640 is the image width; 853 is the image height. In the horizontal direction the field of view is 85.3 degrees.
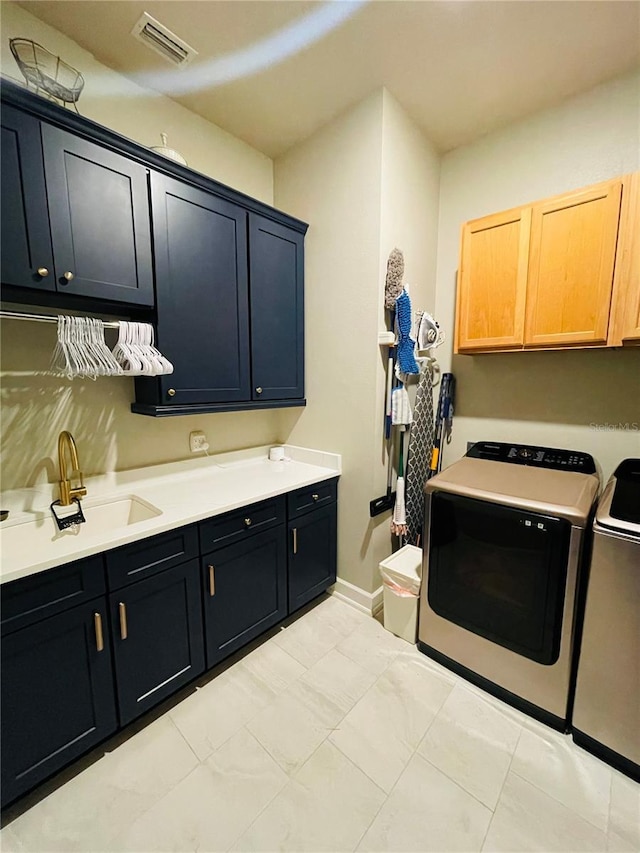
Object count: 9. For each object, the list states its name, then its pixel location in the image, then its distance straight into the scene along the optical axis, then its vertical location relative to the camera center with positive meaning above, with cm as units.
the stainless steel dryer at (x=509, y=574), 136 -82
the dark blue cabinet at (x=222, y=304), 160 +42
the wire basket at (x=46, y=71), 130 +122
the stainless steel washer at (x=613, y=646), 120 -94
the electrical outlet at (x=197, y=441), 208 -35
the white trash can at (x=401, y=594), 185 -112
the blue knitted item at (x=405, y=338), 193 +25
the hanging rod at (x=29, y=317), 122 +24
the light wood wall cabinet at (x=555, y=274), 154 +54
